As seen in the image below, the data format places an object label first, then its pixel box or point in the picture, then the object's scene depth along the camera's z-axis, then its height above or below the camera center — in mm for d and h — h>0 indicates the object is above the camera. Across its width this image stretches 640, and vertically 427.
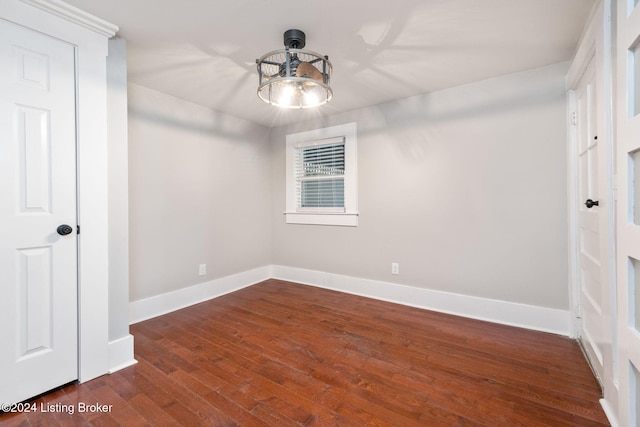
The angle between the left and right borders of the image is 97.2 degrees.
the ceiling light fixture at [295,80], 1601 +816
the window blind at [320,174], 3675 +536
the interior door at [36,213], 1521 +22
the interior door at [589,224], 1761 -94
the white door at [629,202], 1058 +31
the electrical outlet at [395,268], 3171 -623
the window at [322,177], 3515 +495
